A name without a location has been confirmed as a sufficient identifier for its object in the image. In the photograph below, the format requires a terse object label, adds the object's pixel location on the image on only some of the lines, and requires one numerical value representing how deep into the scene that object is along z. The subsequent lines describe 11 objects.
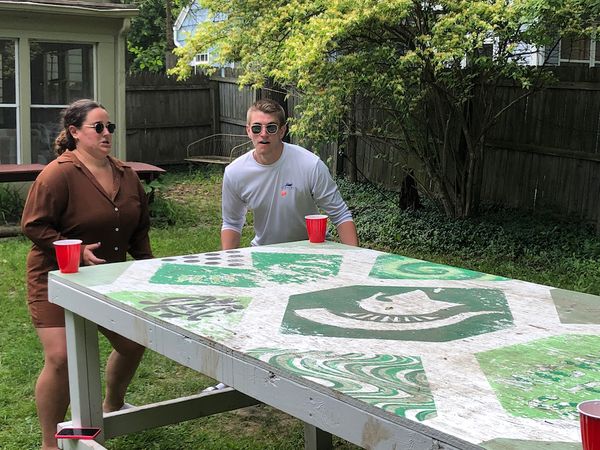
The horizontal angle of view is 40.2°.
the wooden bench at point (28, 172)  10.36
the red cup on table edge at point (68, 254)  3.62
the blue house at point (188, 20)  27.66
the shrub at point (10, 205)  11.05
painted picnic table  2.05
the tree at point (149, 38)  30.62
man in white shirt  4.75
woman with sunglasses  3.96
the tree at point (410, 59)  8.22
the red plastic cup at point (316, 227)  4.46
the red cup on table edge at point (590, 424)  1.60
